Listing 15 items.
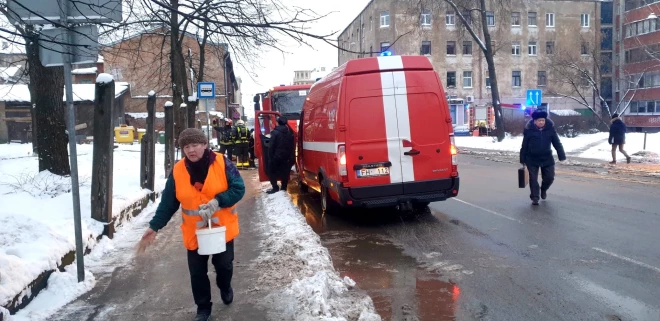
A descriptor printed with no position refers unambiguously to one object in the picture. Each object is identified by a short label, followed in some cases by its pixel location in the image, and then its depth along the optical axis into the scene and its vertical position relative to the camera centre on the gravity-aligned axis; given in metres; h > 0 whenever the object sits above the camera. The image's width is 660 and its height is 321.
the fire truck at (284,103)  16.47 +0.84
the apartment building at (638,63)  56.26 +5.77
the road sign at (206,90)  17.31 +1.33
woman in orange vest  4.50 -0.55
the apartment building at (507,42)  55.50 +8.25
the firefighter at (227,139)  21.14 -0.26
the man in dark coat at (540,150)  10.36 -0.50
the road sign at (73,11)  5.58 +1.30
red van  8.37 -0.12
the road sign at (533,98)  25.84 +1.14
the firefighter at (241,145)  20.77 -0.48
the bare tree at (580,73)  45.62 +4.27
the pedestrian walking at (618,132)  18.88 -0.40
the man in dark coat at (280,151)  12.45 -0.45
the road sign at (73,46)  5.71 +0.94
